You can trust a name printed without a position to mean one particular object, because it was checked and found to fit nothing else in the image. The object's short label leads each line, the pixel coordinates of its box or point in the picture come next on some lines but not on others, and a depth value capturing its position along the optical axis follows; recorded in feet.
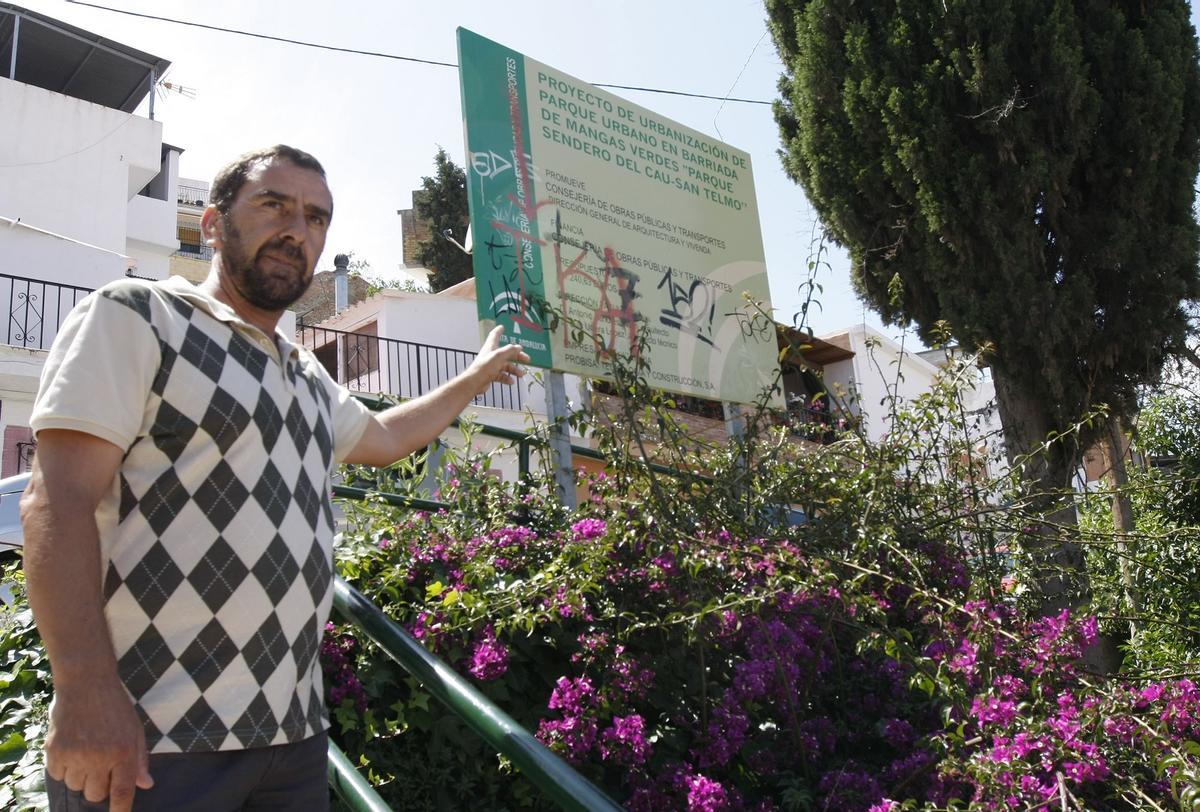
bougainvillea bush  8.36
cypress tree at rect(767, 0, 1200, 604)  25.13
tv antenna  78.38
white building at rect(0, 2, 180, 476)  47.44
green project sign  17.15
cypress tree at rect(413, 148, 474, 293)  93.97
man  5.41
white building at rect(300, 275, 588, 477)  59.21
